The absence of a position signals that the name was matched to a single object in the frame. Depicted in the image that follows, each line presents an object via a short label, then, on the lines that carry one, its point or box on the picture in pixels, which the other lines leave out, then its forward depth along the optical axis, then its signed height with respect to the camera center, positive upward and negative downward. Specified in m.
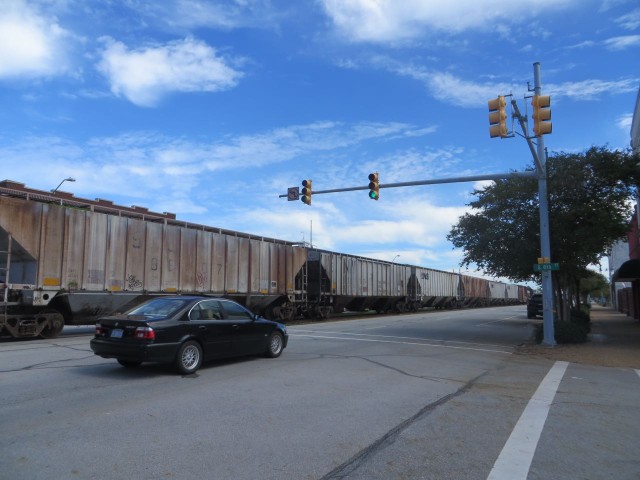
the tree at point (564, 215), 17.97 +2.93
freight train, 14.93 +0.96
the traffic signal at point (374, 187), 18.03 +3.73
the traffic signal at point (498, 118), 12.77 +4.42
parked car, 35.31 -0.94
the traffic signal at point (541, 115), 12.59 +4.45
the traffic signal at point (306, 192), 19.75 +3.86
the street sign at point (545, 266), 15.87 +0.84
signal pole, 16.12 +1.76
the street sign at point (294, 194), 20.36 +3.91
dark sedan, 8.60 -0.75
